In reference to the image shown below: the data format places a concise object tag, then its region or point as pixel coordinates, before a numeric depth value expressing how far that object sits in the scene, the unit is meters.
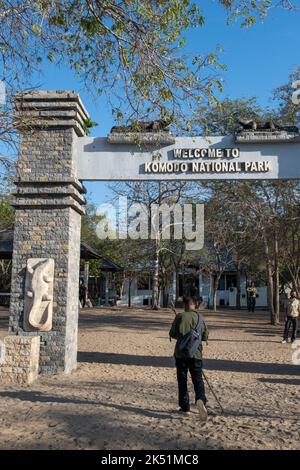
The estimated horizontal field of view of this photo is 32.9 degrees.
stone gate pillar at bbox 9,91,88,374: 10.20
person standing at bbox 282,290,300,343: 15.20
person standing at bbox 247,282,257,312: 35.12
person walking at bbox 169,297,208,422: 6.64
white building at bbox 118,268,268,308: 43.20
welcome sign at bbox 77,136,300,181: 10.76
